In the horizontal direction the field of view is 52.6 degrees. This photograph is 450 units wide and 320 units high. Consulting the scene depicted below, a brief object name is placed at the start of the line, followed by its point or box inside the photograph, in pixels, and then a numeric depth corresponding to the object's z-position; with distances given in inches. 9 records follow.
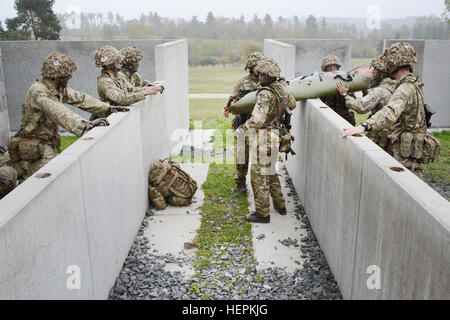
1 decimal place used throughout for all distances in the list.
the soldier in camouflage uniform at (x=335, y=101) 265.9
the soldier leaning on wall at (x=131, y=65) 283.8
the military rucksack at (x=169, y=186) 257.9
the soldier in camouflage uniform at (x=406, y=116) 181.0
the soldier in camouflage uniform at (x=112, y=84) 229.3
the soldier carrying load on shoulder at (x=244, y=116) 259.2
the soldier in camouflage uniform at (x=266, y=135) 219.5
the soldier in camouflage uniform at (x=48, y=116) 193.0
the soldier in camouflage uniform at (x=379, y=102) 215.9
